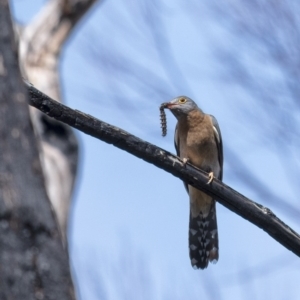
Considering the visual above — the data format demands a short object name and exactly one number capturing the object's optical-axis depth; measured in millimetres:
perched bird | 13148
